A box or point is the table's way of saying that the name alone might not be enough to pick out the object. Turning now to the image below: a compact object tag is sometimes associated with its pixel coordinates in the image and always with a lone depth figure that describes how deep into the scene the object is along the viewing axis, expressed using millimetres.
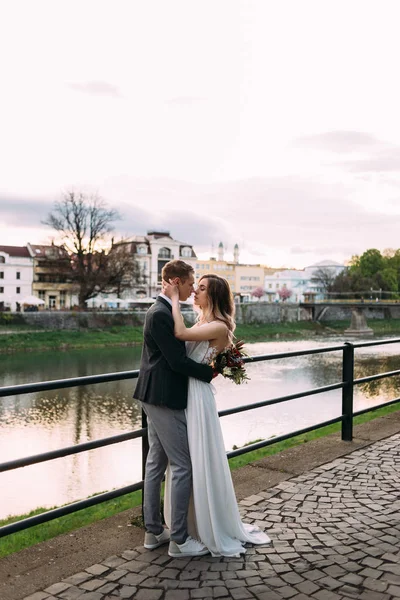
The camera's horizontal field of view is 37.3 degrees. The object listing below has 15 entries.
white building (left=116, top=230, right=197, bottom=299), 89812
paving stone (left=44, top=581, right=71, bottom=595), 2955
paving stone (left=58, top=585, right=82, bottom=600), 2883
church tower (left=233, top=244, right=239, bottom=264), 129500
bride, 3312
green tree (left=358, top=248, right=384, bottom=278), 98125
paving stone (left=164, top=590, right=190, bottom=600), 2838
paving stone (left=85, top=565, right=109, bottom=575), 3168
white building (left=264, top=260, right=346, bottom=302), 125312
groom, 3256
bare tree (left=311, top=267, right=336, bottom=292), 111631
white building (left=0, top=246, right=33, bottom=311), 76688
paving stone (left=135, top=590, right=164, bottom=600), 2838
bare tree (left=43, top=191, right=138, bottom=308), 52938
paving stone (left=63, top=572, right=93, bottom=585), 3061
